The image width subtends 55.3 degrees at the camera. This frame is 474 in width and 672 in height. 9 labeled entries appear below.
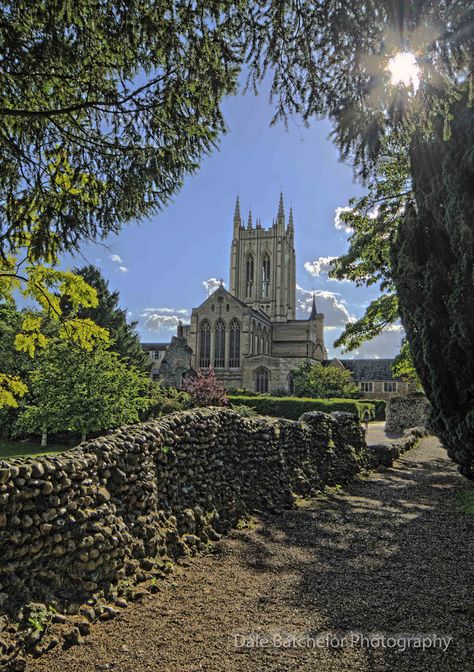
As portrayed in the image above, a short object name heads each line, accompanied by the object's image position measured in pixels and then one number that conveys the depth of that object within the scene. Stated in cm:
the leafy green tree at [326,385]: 4062
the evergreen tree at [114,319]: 3279
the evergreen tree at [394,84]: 339
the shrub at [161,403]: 2083
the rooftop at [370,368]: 6272
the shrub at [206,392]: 2334
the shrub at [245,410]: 1680
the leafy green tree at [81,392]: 1589
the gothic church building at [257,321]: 6022
